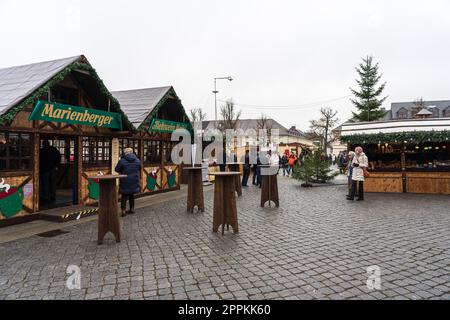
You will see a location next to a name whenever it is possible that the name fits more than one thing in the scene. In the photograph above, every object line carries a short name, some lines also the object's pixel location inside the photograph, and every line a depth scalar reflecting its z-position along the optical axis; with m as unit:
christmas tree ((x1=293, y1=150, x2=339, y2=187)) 15.49
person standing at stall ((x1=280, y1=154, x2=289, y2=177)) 24.55
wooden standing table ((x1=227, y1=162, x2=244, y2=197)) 11.77
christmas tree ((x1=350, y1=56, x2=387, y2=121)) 38.22
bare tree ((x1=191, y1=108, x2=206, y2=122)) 58.08
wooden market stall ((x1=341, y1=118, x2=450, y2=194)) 12.28
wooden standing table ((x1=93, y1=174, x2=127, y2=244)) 5.74
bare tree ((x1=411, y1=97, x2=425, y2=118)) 37.42
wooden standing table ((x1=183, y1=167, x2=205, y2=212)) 8.77
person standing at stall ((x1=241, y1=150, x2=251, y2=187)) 15.24
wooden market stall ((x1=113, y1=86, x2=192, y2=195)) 11.48
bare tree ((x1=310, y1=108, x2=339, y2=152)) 44.75
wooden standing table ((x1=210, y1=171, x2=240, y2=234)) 6.40
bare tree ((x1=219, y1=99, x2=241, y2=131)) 39.56
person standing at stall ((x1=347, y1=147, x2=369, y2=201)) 10.77
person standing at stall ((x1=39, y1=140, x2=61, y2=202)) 9.59
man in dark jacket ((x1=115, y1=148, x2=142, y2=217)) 8.09
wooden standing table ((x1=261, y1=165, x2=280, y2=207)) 9.44
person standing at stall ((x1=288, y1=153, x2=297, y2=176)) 22.50
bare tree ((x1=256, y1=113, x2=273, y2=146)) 50.95
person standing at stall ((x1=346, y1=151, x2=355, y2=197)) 11.35
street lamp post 26.15
